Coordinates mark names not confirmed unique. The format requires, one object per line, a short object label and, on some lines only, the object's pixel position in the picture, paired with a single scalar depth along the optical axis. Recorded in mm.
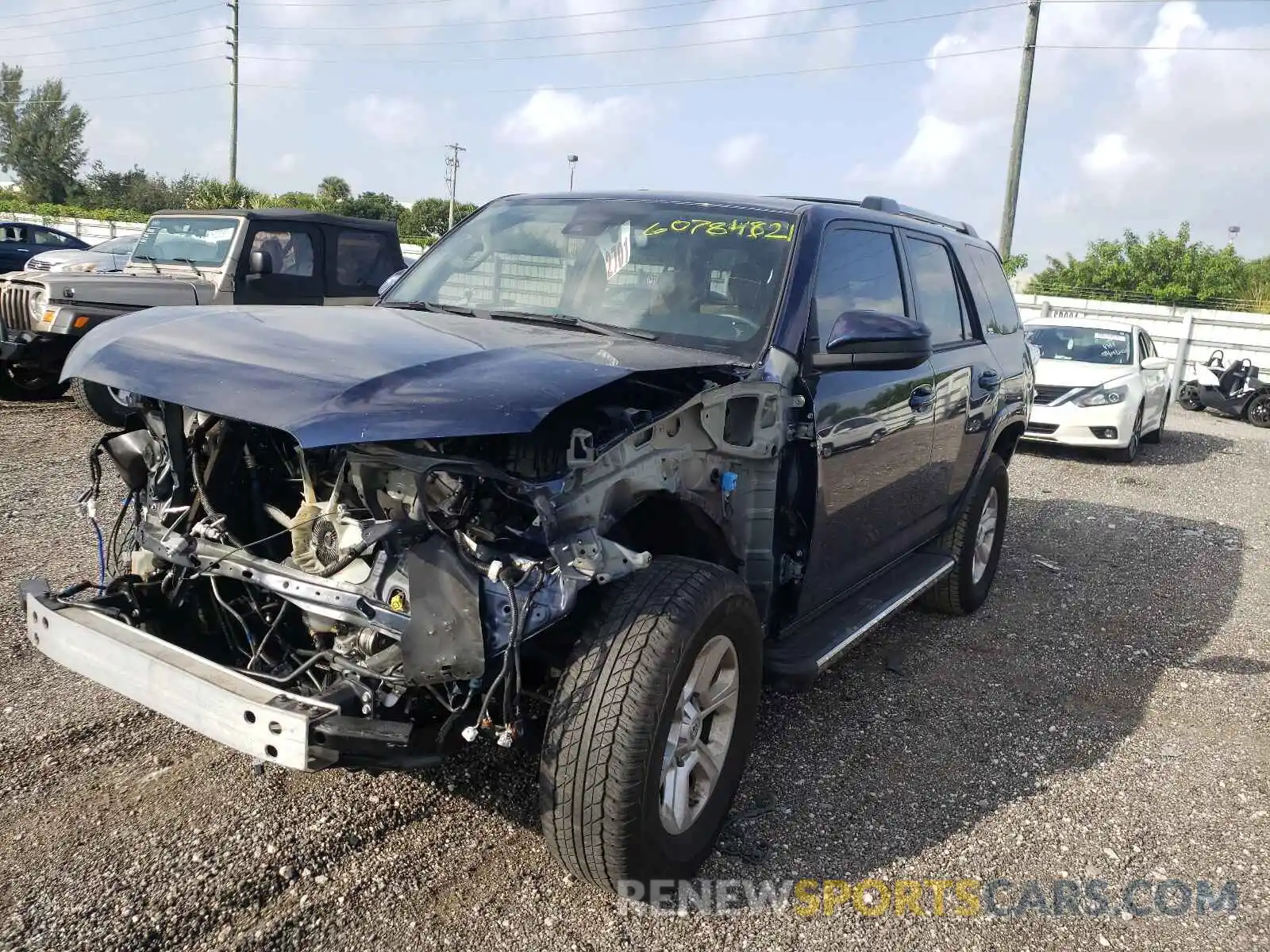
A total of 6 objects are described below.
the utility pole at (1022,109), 19453
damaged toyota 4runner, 2426
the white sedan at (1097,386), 11211
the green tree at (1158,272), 31781
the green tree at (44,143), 57938
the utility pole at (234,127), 37969
